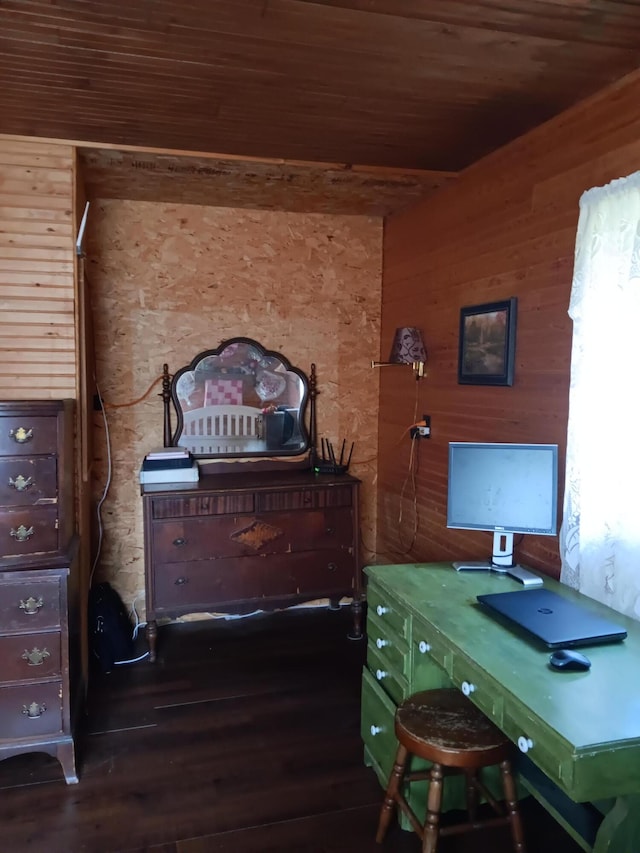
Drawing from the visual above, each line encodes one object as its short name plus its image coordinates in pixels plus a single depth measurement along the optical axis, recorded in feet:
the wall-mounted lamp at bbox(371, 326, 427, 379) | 10.78
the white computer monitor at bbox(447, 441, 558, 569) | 7.22
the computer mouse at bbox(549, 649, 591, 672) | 5.10
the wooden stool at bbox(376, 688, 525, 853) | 5.77
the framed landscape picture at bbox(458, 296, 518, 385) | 8.54
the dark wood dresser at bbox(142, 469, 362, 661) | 10.63
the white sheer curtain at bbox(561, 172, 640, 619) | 6.44
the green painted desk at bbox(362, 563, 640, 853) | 4.24
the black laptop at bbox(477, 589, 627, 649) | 5.57
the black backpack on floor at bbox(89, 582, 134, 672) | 10.36
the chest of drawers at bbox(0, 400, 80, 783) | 7.54
